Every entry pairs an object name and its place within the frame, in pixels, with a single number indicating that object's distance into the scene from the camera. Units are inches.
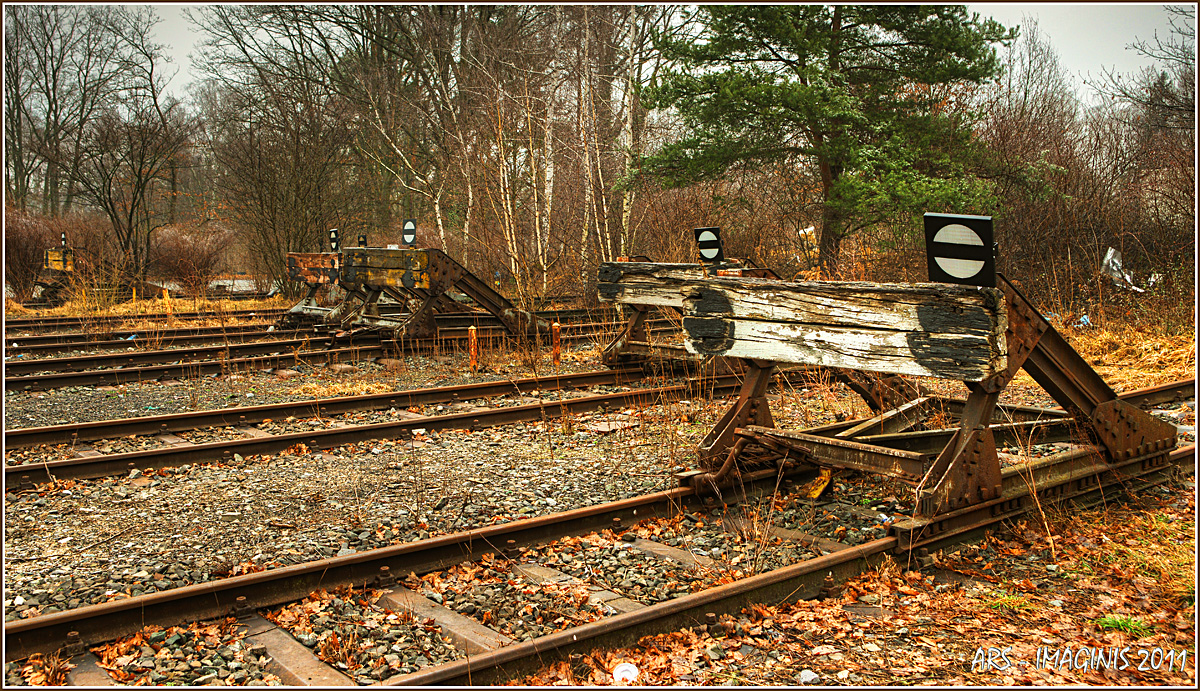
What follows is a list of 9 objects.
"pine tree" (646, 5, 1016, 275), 620.7
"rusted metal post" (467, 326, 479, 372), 453.8
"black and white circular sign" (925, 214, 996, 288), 164.7
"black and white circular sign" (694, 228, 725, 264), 311.3
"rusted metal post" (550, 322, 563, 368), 452.1
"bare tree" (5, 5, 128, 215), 1103.0
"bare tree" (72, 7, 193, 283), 980.6
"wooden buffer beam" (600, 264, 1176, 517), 170.2
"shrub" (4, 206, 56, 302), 925.2
